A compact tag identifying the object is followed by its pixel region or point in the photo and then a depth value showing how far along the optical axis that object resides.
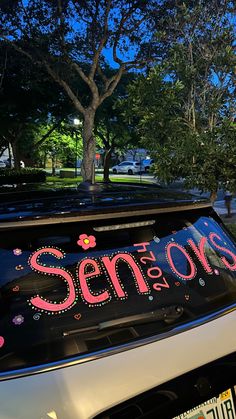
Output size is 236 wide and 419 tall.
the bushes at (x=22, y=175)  18.39
